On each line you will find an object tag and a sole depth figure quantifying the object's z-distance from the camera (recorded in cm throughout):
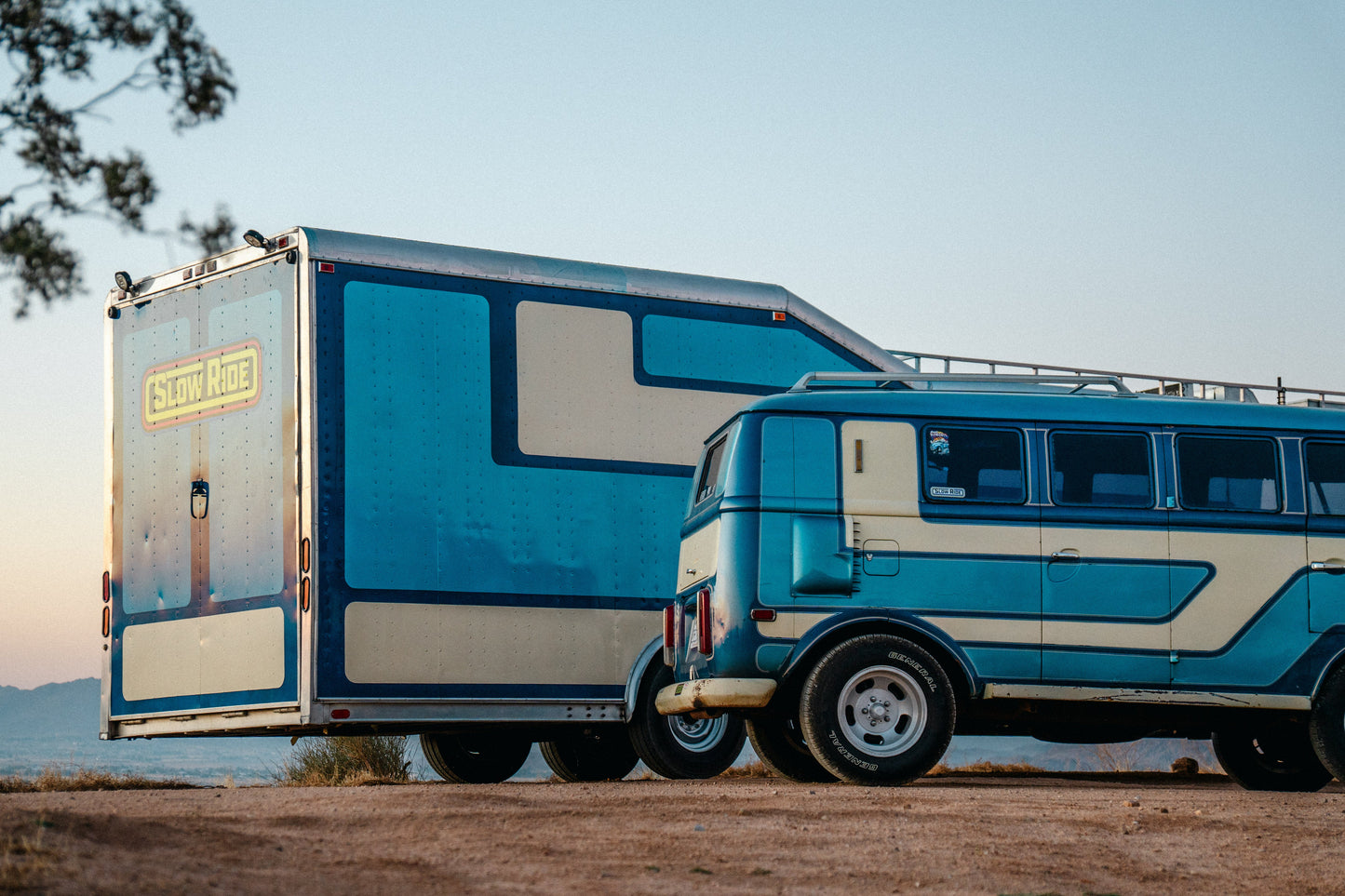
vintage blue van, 930
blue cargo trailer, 990
